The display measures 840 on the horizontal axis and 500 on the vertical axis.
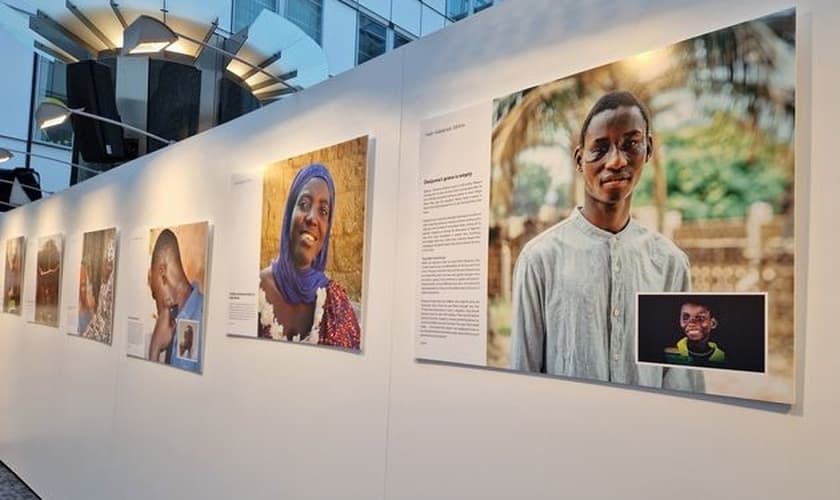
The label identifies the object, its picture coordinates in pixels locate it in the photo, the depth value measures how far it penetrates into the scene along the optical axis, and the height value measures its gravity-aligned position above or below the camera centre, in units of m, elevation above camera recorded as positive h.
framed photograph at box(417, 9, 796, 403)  1.63 +0.21
